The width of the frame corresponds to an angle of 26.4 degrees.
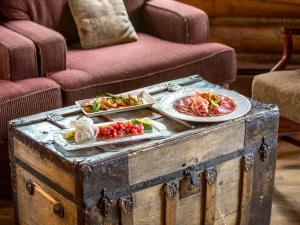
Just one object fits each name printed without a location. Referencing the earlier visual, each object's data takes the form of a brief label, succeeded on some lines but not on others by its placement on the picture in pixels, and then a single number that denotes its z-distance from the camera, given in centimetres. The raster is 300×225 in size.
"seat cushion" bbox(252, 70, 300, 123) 316
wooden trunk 227
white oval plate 254
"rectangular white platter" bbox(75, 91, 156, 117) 262
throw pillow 362
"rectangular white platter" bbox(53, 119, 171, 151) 234
